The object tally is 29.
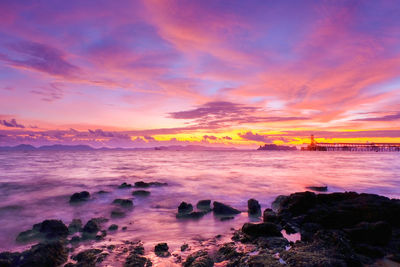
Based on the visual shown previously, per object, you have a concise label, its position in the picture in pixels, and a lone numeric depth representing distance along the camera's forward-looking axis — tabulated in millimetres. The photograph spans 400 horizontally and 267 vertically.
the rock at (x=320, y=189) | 18094
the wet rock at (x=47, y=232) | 8328
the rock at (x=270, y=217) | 9234
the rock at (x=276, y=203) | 12578
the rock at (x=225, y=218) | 10156
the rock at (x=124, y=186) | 20527
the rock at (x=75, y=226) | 8875
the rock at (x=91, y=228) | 8627
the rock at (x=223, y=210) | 11070
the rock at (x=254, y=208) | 11169
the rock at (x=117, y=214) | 11391
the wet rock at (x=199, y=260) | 5784
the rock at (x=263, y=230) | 7543
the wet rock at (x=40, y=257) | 5895
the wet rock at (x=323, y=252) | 5133
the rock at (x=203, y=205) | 12642
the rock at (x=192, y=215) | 10709
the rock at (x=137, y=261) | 5973
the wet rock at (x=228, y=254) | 6186
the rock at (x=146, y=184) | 20717
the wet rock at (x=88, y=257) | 6117
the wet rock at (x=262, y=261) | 5298
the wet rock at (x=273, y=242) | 6678
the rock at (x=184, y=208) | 11875
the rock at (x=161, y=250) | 6602
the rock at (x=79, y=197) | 15208
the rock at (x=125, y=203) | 13610
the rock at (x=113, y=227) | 9116
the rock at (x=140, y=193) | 16905
